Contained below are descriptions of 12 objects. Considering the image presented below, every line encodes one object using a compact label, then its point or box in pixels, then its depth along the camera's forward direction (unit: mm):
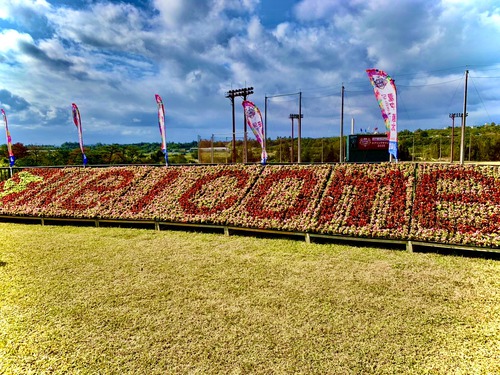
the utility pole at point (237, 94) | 28903
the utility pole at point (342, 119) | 27181
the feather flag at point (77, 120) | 18141
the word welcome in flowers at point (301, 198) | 8578
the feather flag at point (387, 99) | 11992
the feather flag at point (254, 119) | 15820
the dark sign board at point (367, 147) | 28562
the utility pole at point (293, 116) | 37550
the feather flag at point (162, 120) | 16406
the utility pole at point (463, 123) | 21234
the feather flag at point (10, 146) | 18958
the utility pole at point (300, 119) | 29928
